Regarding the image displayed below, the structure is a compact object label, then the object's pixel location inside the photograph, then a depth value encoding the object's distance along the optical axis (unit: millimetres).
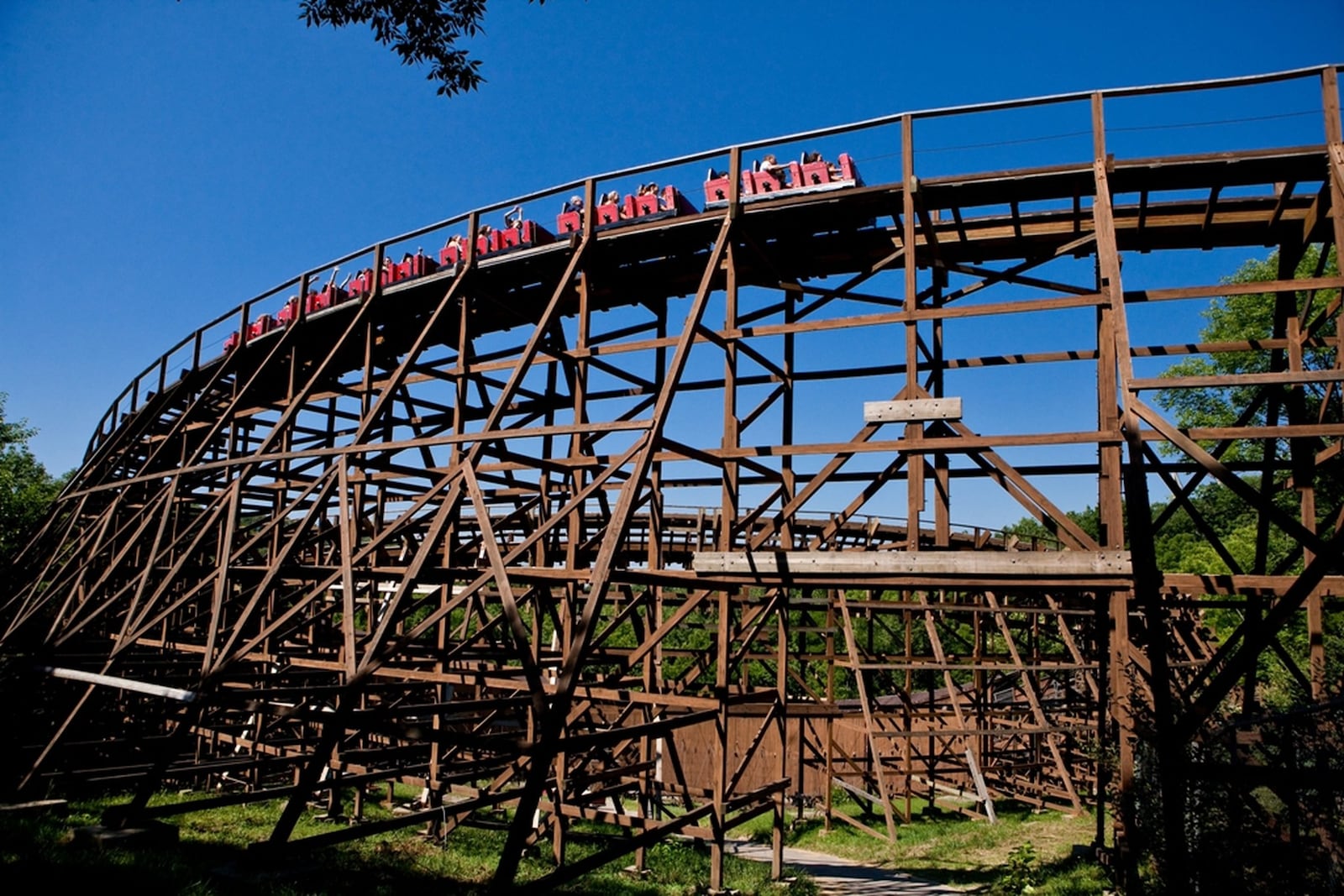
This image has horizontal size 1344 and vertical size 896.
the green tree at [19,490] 29734
